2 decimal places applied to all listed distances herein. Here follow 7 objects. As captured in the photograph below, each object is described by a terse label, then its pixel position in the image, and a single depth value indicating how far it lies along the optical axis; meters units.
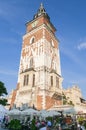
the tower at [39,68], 18.69
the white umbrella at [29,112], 13.37
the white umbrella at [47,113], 13.29
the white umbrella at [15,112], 13.62
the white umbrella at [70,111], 13.73
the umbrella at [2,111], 10.11
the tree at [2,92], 14.84
